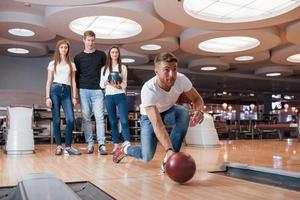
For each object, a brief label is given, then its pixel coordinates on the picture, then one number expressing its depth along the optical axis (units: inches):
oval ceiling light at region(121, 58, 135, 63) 410.9
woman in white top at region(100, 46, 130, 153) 141.6
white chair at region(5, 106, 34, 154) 158.2
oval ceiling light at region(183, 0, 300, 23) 239.6
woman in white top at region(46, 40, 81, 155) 145.3
